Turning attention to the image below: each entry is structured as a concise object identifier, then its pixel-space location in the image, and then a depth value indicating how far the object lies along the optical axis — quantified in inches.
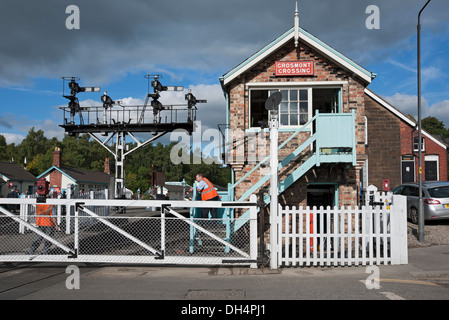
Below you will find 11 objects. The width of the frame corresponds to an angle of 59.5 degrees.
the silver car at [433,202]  527.5
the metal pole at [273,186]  314.7
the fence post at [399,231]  329.7
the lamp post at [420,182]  456.8
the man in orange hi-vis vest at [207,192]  414.9
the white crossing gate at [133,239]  317.1
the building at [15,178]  1707.9
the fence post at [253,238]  315.3
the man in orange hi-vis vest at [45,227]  342.6
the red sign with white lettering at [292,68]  479.2
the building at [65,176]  1897.1
